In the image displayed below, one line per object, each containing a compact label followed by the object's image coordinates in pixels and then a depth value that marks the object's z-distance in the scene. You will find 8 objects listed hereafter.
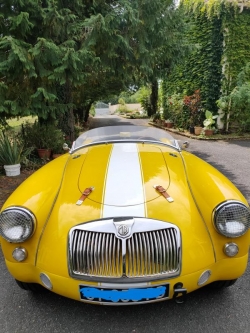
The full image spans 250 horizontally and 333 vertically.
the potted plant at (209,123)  10.81
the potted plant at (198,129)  11.35
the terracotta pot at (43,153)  6.46
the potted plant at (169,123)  14.37
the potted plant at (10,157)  5.31
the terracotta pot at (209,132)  10.84
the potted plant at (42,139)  6.51
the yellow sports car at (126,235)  1.71
